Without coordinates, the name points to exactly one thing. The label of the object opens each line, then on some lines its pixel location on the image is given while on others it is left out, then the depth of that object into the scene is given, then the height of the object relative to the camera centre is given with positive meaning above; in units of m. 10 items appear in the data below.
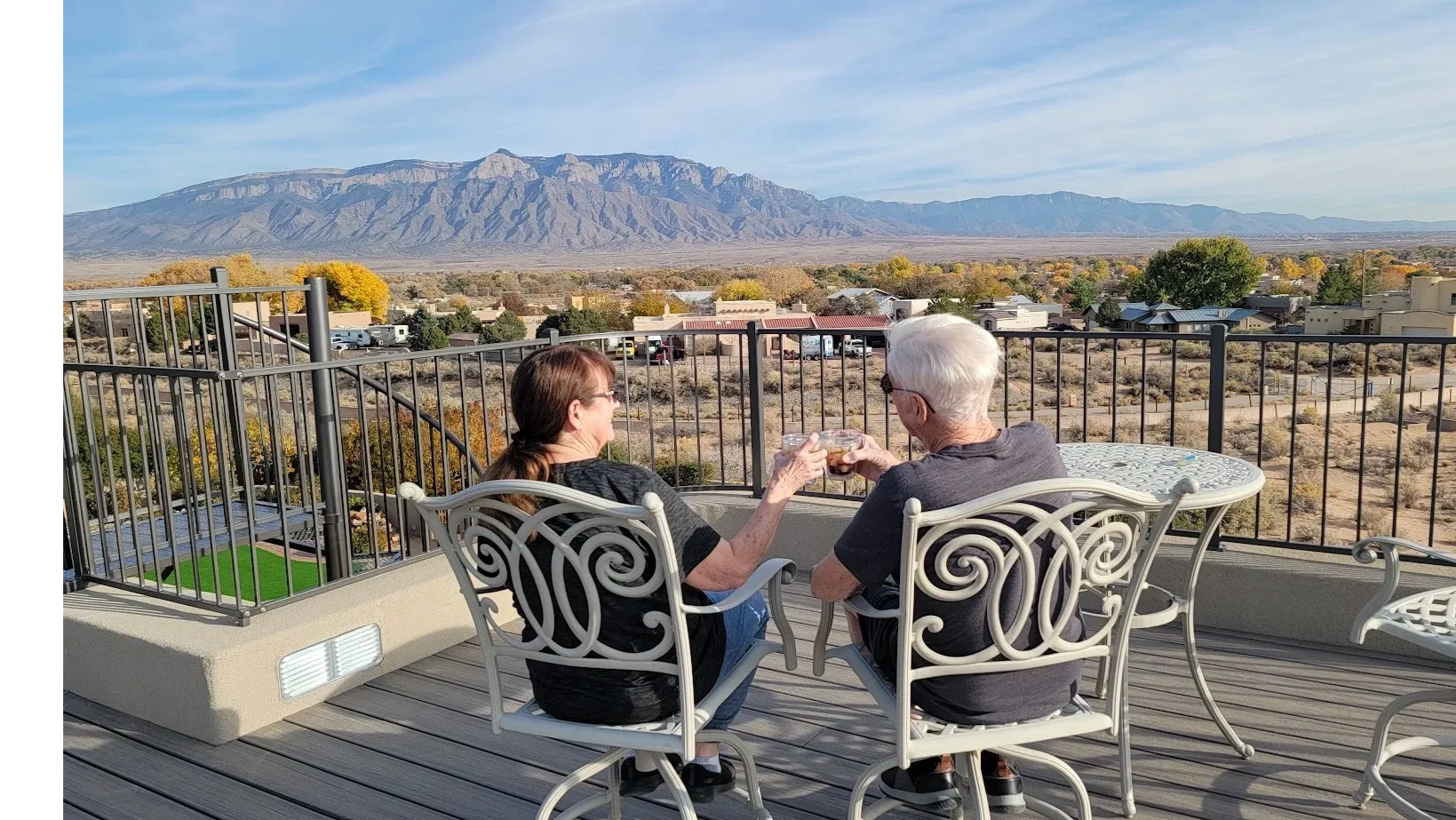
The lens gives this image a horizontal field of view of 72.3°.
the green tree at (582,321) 43.41 -2.32
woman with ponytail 1.99 -0.51
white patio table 2.43 -0.60
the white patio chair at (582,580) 1.88 -0.61
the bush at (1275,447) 22.19 -4.55
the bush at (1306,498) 18.41 -4.82
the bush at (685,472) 16.67 -3.62
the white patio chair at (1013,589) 1.78 -0.63
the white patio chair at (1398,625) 2.17 -0.84
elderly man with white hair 1.87 -0.42
